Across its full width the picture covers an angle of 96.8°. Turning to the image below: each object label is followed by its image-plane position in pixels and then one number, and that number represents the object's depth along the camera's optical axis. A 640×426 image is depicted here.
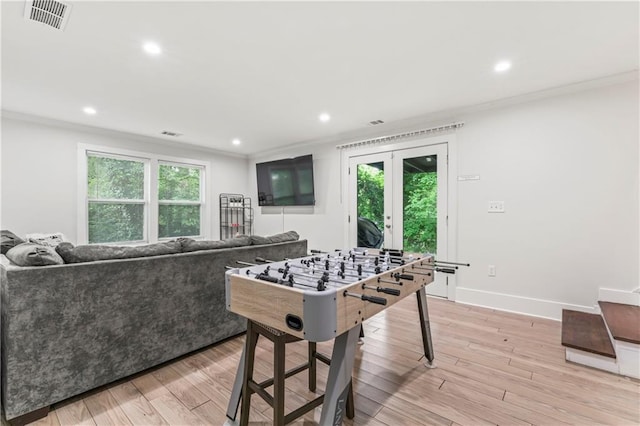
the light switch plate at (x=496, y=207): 3.32
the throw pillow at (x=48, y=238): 3.47
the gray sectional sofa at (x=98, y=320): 1.52
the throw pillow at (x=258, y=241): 2.76
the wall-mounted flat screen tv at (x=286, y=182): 5.19
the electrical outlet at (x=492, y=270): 3.36
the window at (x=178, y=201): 5.14
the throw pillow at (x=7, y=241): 2.44
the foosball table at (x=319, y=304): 1.17
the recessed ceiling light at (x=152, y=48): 2.15
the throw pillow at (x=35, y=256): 1.58
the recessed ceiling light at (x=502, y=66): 2.47
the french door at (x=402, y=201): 3.79
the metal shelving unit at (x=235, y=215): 6.02
